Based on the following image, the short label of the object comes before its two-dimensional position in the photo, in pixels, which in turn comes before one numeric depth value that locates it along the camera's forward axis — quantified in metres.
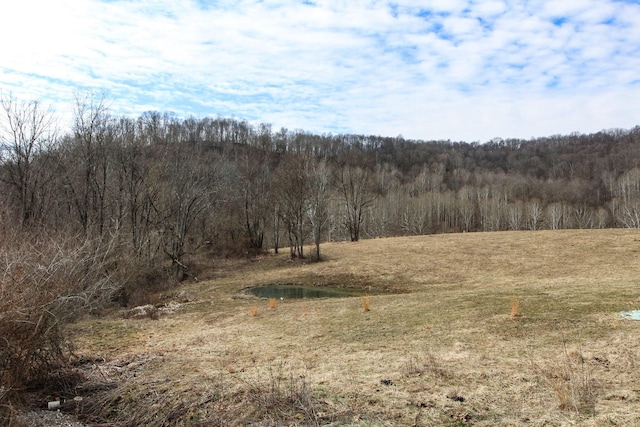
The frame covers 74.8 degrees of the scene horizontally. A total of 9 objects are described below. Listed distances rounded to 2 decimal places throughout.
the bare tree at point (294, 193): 31.36
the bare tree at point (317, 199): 31.27
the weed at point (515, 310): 9.91
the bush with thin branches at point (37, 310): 5.89
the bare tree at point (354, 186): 47.98
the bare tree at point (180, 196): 29.30
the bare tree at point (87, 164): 23.60
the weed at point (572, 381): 5.02
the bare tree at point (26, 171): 20.41
